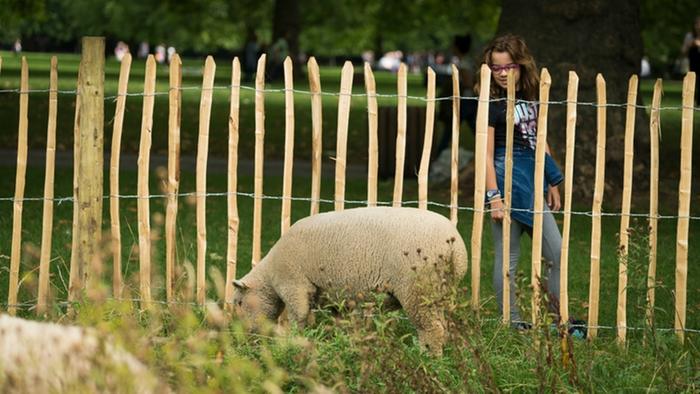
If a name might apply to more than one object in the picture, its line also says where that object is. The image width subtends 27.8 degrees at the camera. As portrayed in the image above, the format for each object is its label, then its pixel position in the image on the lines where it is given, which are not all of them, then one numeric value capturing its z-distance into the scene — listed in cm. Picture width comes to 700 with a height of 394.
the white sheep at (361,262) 693
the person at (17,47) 8669
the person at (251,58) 5000
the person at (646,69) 6818
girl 779
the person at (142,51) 9088
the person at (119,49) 8956
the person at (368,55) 9972
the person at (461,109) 1588
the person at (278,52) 4309
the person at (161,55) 8510
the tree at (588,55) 1461
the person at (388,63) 8656
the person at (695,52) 2488
